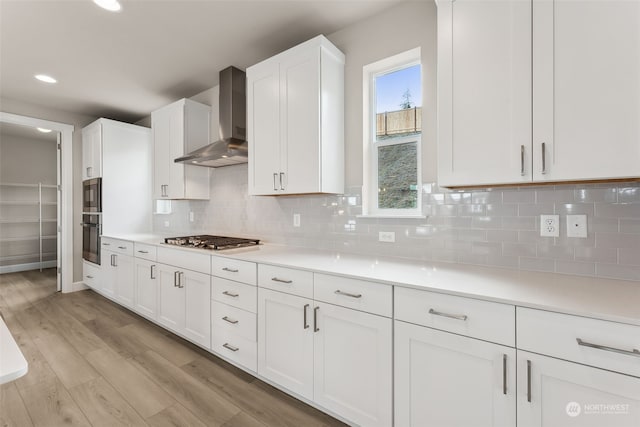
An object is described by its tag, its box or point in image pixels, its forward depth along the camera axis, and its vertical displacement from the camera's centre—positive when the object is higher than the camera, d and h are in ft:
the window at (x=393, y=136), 6.97 +1.88
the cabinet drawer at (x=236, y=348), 6.76 -3.38
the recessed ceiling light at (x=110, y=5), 6.58 +4.79
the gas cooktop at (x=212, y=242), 8.09 -0.95
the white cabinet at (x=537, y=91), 3.84 +1.78
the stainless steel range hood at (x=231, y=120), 9.07 +3.00
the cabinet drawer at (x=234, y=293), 6.69 -2.02
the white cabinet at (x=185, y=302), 7.89 -2.69
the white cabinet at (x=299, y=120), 7.02 +2.35
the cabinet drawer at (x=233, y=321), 6.74 -2.70
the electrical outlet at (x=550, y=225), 5.08 -0.27
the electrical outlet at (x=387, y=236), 6.86 -0.62
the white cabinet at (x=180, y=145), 10.90 +2.57
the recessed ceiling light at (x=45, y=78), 10.18 +4.78
